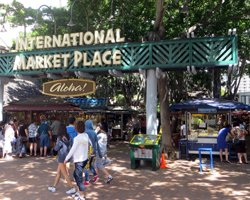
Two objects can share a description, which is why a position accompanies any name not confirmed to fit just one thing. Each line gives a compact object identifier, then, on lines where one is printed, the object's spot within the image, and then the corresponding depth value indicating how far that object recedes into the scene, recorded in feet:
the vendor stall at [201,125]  46.37
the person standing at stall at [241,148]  43.70
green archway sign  38.73
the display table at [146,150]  37.81
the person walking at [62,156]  27.81
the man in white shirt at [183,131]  58.23
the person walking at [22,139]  49.06
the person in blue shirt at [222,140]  44.50
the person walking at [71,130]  30.71
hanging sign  43.37
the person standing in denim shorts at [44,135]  49.08
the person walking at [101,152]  31.14
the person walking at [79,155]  24.66
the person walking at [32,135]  49.51
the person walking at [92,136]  29.09
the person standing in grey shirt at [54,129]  50.87
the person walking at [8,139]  47.35
